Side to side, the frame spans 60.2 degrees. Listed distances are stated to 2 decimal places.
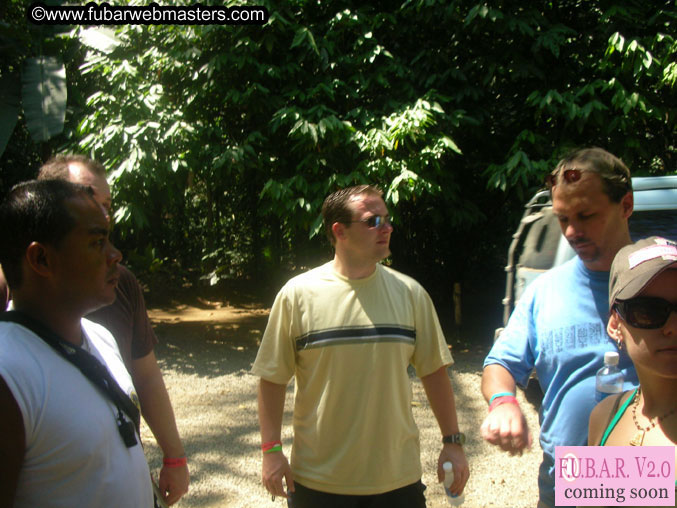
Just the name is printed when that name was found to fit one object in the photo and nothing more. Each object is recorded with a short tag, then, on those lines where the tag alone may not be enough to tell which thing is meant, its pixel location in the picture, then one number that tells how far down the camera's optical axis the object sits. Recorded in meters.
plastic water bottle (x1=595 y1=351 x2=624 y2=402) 1.83
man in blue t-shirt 1.93
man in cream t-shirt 2.27
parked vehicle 4.52
